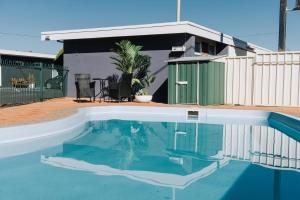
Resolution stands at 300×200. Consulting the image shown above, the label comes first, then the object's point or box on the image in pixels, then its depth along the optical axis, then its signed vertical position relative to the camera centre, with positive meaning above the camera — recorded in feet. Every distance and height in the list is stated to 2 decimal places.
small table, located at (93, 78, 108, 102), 50.11 +0.52
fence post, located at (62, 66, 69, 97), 52.54 +1.15
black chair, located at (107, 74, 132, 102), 41.83 -0.06
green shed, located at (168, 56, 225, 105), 39.32 +1.14
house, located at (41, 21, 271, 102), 43.57 +6.91
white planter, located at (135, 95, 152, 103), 43.39 -1.29
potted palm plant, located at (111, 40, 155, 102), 44.11 +3.14
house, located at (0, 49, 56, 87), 83.67 +8.56
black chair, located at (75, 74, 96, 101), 41.81 +0.03
